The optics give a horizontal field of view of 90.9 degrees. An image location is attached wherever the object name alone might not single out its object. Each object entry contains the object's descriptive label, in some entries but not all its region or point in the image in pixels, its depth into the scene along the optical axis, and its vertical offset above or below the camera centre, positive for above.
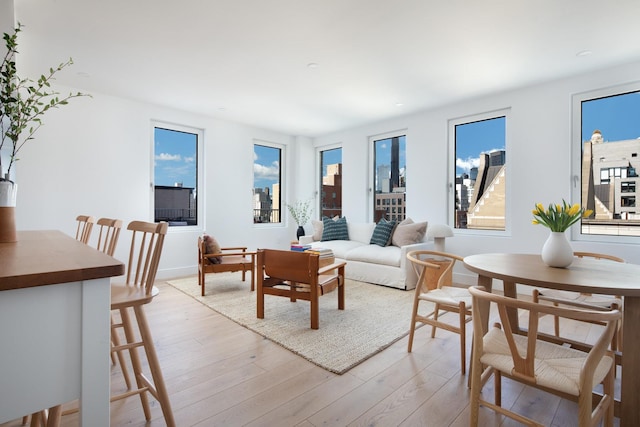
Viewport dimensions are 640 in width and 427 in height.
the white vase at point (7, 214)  1.40 -0.02
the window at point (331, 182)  6.37 +0.58
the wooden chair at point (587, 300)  1.98 -0.61
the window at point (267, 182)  6.05 +0.55
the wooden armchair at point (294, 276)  2.75 -0.59
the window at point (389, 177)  5.34 +0.59
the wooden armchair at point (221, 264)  3.81 -0.67
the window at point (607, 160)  3.43 +0.57
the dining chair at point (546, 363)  1.06 -0.62
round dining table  1.32 -0.33
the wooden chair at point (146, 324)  1.40 -0.53
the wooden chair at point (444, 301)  2.03 -0.62
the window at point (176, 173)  4.87 +0.59
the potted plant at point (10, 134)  1.35 +0.34
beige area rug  2.32 -1.03
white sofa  4.09 -0.69
